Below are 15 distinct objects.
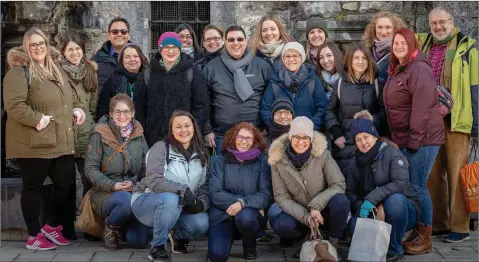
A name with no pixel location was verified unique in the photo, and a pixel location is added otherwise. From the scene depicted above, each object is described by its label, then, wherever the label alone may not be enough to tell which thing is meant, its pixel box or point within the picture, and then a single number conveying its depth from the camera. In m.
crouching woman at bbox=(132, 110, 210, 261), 6.63
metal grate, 10.14
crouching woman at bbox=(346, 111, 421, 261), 6.60
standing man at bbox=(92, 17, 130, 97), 8.08
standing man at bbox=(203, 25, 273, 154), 7.34
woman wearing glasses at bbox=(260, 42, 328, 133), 7.23
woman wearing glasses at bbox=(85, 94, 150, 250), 7.01
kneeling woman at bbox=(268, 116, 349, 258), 6.59
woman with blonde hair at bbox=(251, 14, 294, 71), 7.64
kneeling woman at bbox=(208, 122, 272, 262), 6.60
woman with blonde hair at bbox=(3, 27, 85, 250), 6.92
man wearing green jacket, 7.25
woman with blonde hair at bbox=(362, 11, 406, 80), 7.46
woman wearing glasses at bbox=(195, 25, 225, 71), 7.80
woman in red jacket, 6.85
